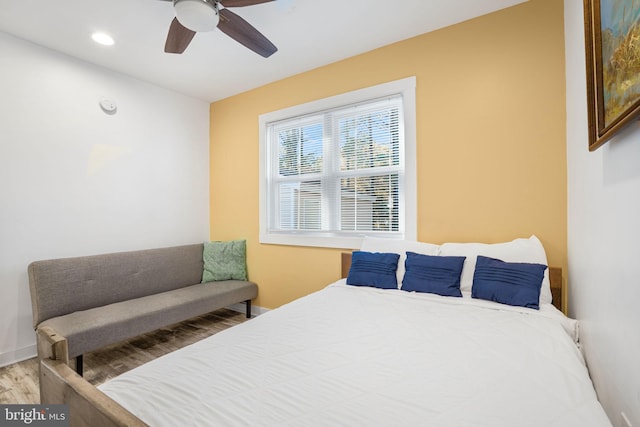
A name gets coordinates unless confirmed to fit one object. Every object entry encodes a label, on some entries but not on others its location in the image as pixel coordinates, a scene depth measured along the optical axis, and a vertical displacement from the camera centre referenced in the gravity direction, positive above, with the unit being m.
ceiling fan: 1.65 +1.27
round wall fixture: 3.05 +1.20
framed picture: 0.88 +0.52
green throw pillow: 3.64 -0.57
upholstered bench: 2.30 -0.79
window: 2.71 +0.49
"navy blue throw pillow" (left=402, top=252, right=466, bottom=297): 2.03 -0.44
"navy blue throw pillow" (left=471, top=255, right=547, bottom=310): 1.76 -0.44
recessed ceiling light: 2.53 +1.60
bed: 0.85 -0.59
